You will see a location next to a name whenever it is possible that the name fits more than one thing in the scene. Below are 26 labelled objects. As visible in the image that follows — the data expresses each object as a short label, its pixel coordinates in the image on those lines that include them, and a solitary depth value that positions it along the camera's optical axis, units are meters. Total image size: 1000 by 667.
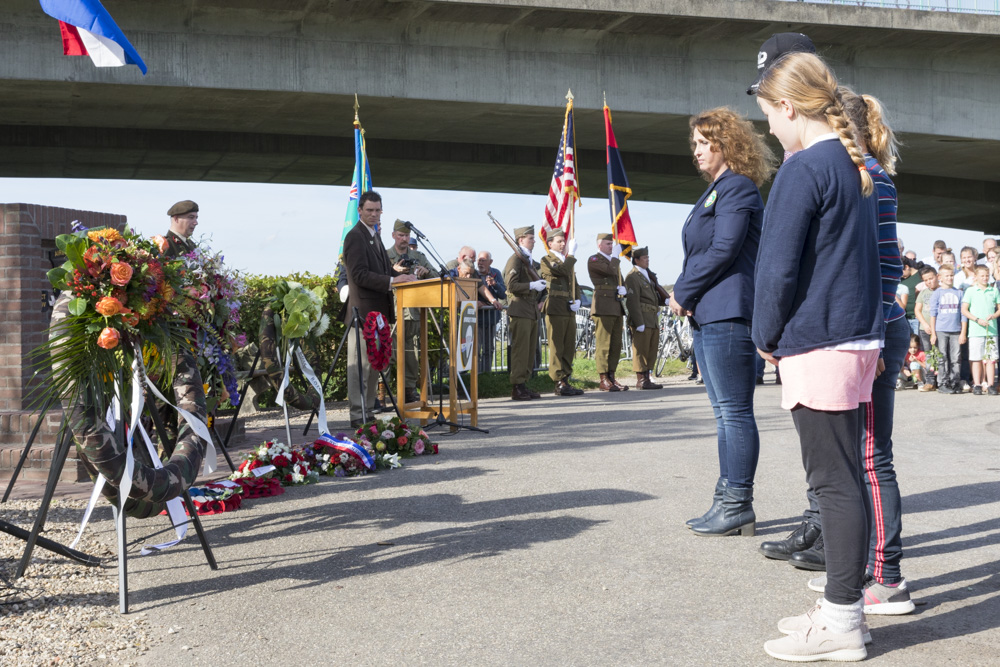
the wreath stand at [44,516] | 4.32
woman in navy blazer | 4.98
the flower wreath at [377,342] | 9.26
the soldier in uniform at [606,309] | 14.30
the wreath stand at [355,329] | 8.98
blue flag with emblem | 15.10
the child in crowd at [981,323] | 13.42
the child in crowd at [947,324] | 13.89
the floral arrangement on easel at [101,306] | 4.05
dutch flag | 6.95
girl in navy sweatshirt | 3.29
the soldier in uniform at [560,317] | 13.68
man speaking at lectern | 9.30
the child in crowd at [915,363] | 14.63
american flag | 16.33
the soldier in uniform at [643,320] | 14.79
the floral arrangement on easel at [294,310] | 8.30
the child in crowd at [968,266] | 14.20
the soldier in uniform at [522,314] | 13.01
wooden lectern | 9.00
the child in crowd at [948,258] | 14.33
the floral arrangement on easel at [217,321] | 7.24
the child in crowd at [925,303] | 14.52
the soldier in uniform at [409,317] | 11.48
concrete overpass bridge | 17.48
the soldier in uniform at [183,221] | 7.73
